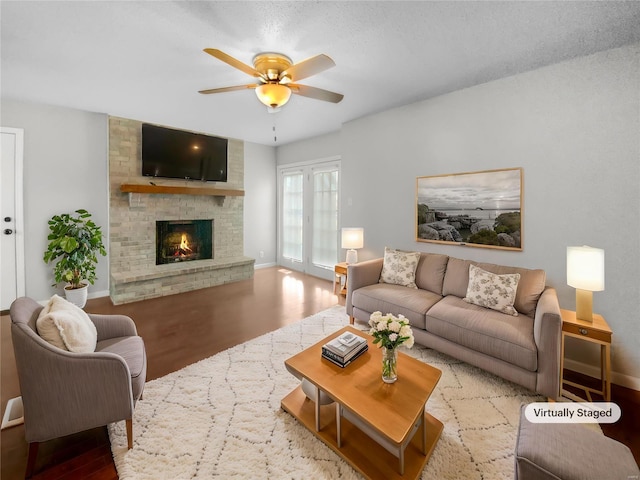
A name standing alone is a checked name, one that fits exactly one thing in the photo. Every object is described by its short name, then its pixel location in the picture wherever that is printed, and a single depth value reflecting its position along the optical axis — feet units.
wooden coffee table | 4.66
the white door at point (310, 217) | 17.31
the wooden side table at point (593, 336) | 6.48
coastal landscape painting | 9.47
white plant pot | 11.96
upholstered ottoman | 3.46
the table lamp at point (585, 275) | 6.86
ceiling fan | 6.90
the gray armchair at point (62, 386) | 4.58
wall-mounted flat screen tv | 14.53
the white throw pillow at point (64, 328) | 5.00
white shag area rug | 4.96
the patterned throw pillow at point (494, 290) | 8.20
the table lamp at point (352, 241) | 13.26
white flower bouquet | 5.27
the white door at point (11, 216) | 11.55
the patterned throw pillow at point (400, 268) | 10.74
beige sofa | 6.51
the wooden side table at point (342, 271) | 12.75
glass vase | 5.40
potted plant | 11.87
